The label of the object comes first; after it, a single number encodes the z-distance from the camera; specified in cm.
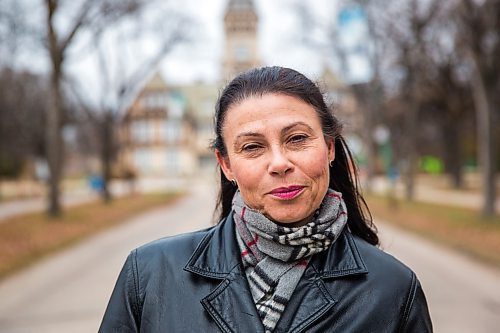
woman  168
